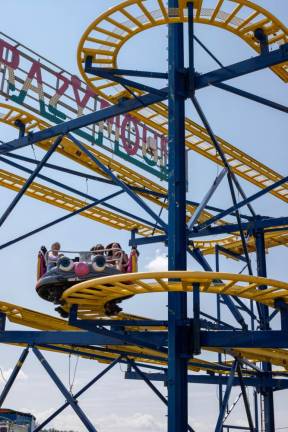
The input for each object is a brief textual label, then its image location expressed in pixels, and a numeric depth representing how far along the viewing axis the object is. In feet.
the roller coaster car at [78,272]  36.96
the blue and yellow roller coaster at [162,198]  32.58
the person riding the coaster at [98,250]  38.97
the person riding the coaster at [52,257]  38.78
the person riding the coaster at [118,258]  38.50
